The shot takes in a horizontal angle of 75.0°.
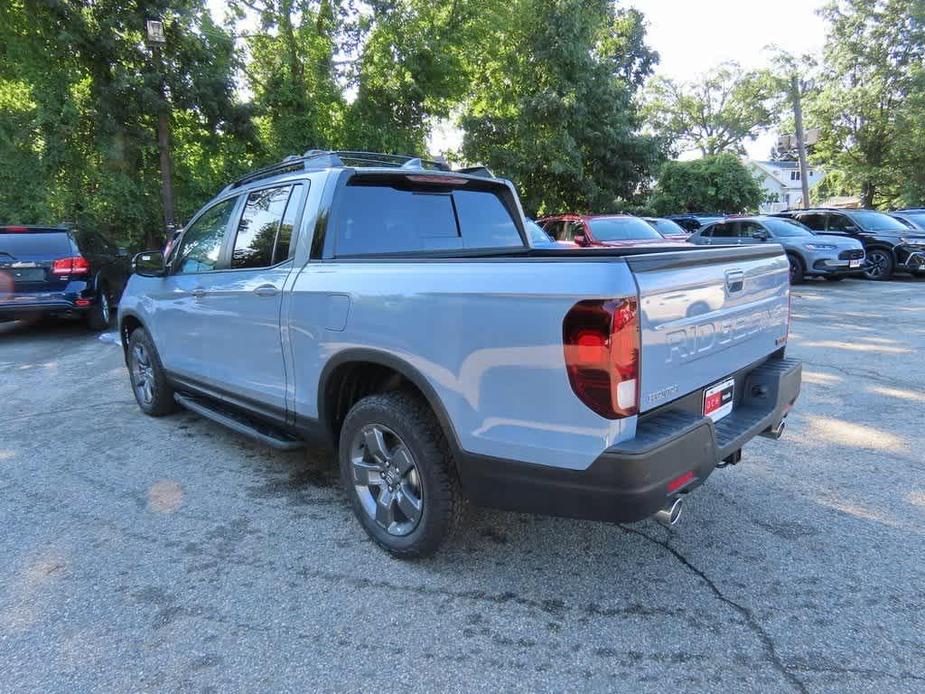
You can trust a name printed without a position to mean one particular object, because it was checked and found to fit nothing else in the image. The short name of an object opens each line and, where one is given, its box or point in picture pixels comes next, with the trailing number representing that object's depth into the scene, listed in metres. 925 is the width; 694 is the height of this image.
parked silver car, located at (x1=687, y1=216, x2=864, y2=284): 13.28
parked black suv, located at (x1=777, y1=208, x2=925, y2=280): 14.15
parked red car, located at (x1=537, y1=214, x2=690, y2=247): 11.26
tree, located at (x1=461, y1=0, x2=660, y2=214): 19.81
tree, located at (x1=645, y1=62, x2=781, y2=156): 53.06
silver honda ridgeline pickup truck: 2.10
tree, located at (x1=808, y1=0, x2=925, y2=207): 30.66
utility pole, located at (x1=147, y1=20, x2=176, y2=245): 13.04
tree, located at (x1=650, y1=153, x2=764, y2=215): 27.14
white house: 64.81
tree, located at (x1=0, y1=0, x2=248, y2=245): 12.97
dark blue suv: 8.24
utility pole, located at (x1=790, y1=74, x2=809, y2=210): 26.12
